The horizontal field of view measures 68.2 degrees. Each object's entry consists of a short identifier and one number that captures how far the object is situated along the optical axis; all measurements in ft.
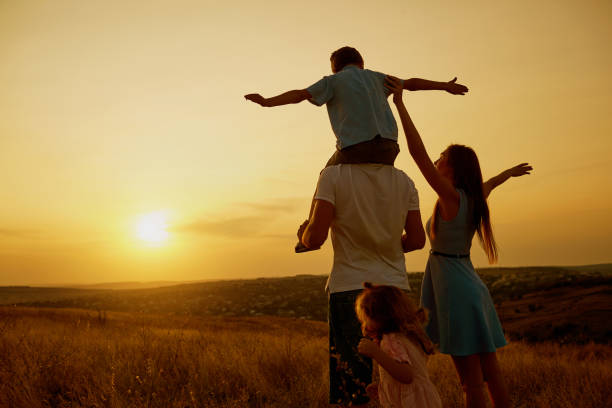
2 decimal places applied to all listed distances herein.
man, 8.41
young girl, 8.19
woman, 10.27
